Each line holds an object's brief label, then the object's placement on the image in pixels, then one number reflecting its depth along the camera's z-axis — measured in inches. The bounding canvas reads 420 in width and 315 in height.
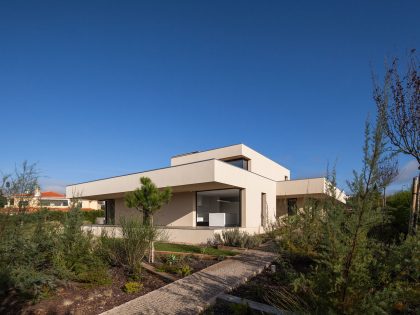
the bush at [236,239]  490.9
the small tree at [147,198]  406.9
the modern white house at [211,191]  594.4
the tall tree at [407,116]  215.9
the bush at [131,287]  240.5
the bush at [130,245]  292.2
